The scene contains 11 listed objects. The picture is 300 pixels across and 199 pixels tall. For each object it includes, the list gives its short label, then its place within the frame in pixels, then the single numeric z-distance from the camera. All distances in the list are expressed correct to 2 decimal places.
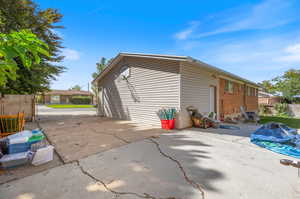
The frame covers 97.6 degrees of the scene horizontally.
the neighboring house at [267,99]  17.91
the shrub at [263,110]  15.65
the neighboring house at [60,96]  34.78
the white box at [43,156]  2.67
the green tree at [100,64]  29.93
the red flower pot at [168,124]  5.93
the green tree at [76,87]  68.32
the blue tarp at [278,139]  3.38
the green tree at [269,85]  23.43
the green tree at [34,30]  7.21
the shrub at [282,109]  13.99
